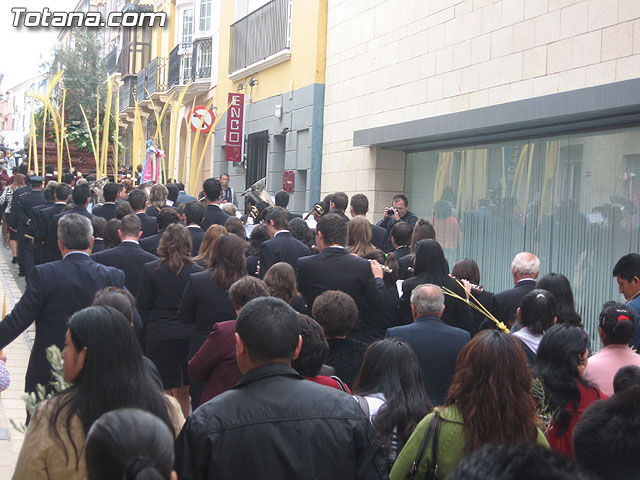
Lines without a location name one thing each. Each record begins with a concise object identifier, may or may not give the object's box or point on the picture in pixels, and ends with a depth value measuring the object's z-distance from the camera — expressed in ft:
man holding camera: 35.63
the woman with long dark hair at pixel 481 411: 10.75
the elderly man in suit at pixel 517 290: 21.59
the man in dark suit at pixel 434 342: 16.30
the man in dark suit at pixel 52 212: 38.06
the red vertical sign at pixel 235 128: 70.33
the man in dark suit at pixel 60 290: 17.76
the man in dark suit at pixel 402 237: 26.99
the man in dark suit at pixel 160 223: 27.40
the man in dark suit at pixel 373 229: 30.96
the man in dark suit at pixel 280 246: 25.59
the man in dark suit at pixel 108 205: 36.27
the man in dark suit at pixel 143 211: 31.01
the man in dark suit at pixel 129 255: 24.16
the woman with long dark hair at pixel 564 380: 13.85
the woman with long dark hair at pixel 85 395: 9.71
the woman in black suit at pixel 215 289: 20.08
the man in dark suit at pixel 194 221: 27.22
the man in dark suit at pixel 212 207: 32.01
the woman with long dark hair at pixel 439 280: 21.57
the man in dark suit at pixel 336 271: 21.95
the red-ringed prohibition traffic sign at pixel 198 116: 63.27
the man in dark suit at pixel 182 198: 39.82
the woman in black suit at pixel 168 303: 22.31
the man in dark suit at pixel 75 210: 33.50
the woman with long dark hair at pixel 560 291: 19.38
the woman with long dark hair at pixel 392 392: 12.82
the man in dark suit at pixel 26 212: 46.47
